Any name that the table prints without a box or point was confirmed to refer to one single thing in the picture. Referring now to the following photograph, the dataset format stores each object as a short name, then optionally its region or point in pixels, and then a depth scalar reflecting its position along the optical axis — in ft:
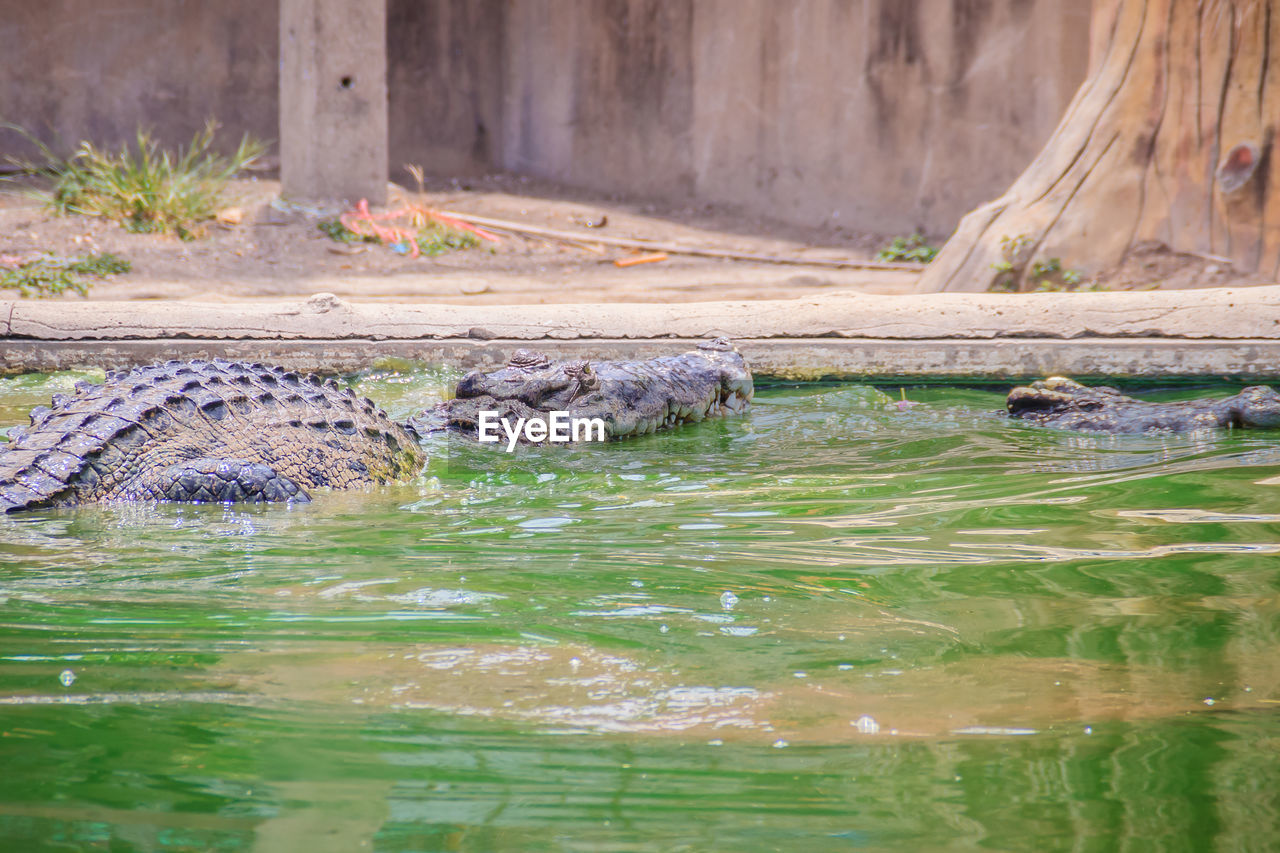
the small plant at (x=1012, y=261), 45.91
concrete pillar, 64.90
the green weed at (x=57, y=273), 46.47
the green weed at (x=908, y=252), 64.90
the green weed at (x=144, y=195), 60.39
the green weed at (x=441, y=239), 64.23
